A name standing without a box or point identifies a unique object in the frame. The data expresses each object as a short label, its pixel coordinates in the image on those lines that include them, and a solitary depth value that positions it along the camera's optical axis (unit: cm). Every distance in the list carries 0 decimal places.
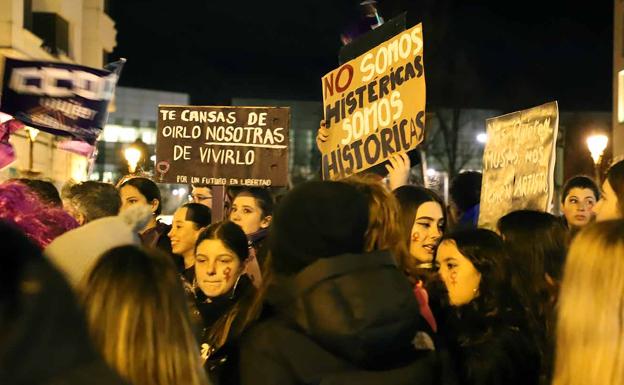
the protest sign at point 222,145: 713
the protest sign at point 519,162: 626
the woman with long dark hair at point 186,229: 639
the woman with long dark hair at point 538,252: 429
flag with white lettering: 771
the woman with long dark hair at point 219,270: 480
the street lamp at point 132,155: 1574
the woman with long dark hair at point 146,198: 709
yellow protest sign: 619
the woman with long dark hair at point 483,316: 355
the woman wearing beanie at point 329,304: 279
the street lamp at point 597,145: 1722
